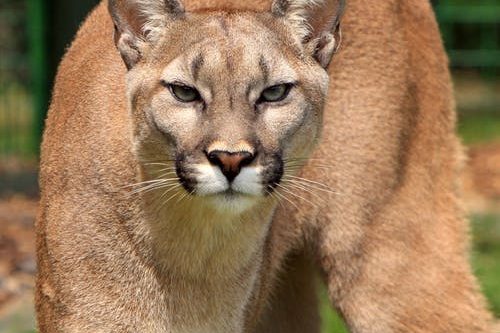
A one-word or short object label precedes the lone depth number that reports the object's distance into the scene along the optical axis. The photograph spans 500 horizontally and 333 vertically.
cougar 9.23
